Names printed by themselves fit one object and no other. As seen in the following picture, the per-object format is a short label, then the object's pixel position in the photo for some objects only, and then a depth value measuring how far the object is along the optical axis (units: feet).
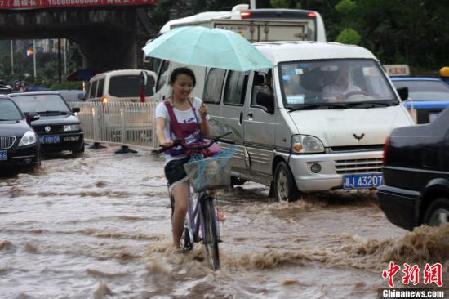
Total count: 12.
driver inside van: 38.58
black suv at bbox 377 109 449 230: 23.81
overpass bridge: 153.07
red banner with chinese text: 149.07
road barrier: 71.26
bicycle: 24.32
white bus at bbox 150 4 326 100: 55.52
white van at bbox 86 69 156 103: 81.82
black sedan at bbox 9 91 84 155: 71.61
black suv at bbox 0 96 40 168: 54.39
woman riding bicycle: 25.88
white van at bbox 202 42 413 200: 36.42
